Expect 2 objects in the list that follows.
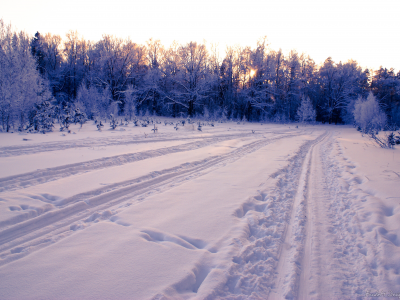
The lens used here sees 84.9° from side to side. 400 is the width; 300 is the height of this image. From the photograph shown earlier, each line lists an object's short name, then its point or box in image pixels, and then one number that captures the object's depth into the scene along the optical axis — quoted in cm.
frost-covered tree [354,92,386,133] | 2121
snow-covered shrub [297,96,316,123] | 3400
